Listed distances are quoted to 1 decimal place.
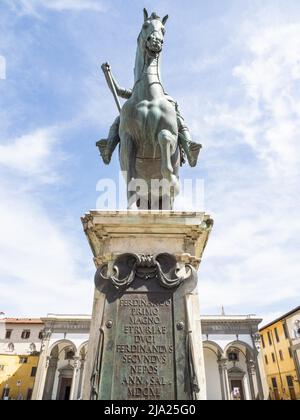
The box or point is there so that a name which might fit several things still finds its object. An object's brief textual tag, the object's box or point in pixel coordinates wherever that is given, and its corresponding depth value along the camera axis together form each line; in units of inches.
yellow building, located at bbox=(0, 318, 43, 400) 1627.7
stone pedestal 120.6
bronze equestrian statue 186.2
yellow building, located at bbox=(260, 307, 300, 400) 1592.0
